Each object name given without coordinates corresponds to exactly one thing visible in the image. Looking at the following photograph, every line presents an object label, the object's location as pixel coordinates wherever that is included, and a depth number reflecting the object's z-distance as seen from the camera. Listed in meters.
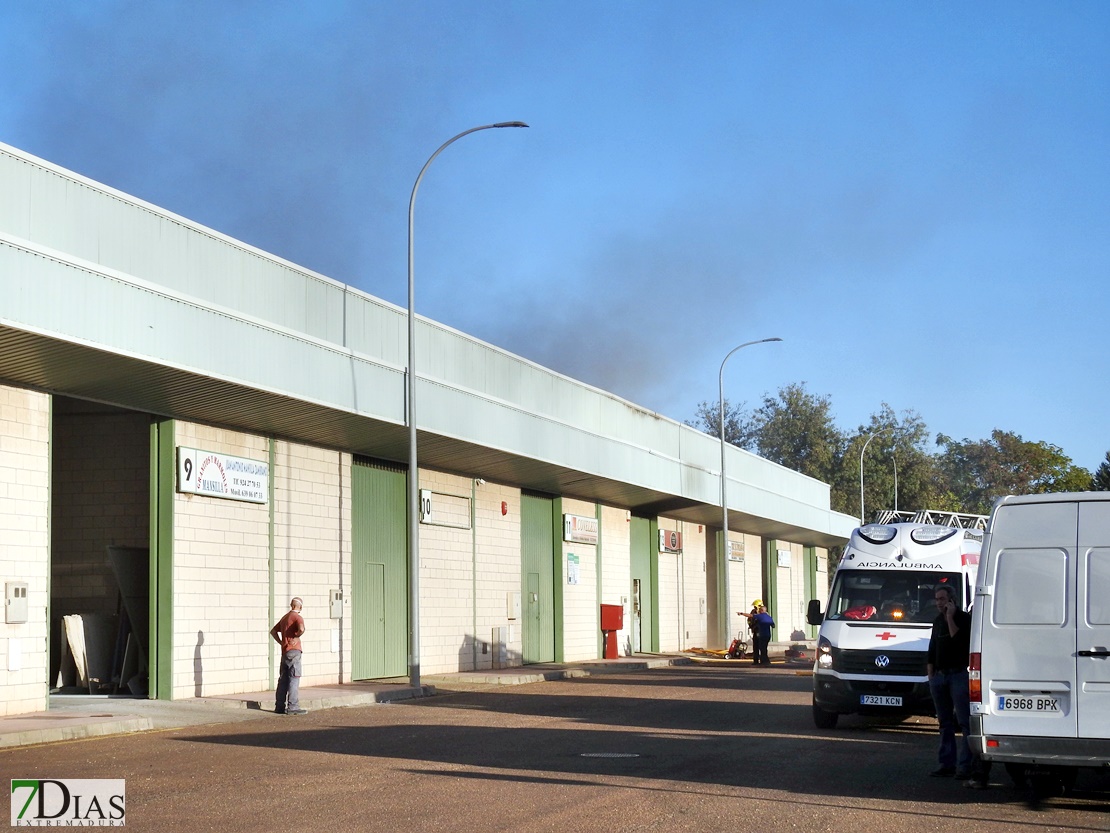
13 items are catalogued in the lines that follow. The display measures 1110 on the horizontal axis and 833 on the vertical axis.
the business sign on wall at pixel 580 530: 37.22
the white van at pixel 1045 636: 10.16
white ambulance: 16.86
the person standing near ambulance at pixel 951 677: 12.30
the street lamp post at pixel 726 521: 42.53
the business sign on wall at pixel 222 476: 21.66
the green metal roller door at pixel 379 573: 27.12
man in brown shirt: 19.67
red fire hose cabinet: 39.06
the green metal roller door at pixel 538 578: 35.00
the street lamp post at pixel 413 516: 23.81
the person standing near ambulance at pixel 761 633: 36.69
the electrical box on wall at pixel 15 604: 17.97
